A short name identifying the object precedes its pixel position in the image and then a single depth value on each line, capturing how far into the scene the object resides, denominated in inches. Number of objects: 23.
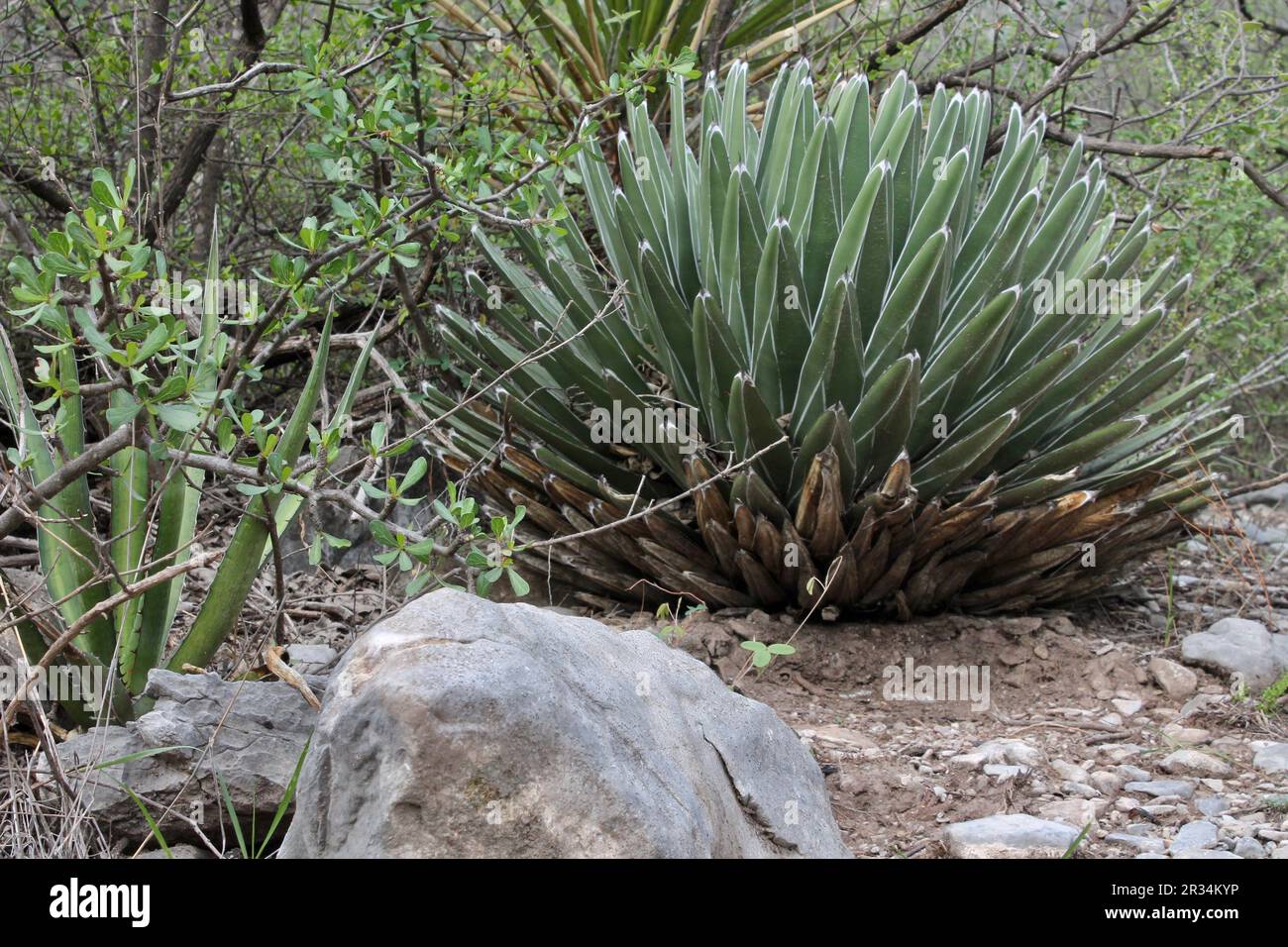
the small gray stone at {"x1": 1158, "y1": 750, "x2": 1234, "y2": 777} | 114.9
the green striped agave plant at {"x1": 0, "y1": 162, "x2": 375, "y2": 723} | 84.9
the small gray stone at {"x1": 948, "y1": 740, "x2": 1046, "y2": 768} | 115.9
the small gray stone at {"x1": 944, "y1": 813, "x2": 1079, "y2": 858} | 93.4
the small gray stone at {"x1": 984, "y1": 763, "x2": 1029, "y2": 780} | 112.0
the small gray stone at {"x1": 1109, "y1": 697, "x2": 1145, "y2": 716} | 132.6
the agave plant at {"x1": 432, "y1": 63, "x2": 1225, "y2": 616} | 133.0
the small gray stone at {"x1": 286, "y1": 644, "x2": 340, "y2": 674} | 120.4
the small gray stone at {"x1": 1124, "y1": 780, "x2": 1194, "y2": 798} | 109.9
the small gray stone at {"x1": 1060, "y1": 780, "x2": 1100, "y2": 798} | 109.7
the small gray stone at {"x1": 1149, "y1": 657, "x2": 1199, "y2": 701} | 136.0
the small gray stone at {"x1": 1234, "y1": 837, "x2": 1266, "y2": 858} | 94.6
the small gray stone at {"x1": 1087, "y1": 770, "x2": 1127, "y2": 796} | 111.3
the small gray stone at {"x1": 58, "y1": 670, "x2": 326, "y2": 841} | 92.7
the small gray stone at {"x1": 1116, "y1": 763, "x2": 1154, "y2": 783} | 114.0
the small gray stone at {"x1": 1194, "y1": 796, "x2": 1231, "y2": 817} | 105.7
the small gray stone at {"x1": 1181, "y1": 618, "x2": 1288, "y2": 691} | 137.1
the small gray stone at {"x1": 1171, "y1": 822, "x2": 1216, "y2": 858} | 97.1
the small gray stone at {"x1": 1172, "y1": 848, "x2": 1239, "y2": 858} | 93.9
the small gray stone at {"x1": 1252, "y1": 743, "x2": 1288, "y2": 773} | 115.0
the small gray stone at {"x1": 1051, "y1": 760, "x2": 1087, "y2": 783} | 113.6
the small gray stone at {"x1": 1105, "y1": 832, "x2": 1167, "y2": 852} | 97.9
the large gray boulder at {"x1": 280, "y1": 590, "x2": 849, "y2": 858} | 69.9
